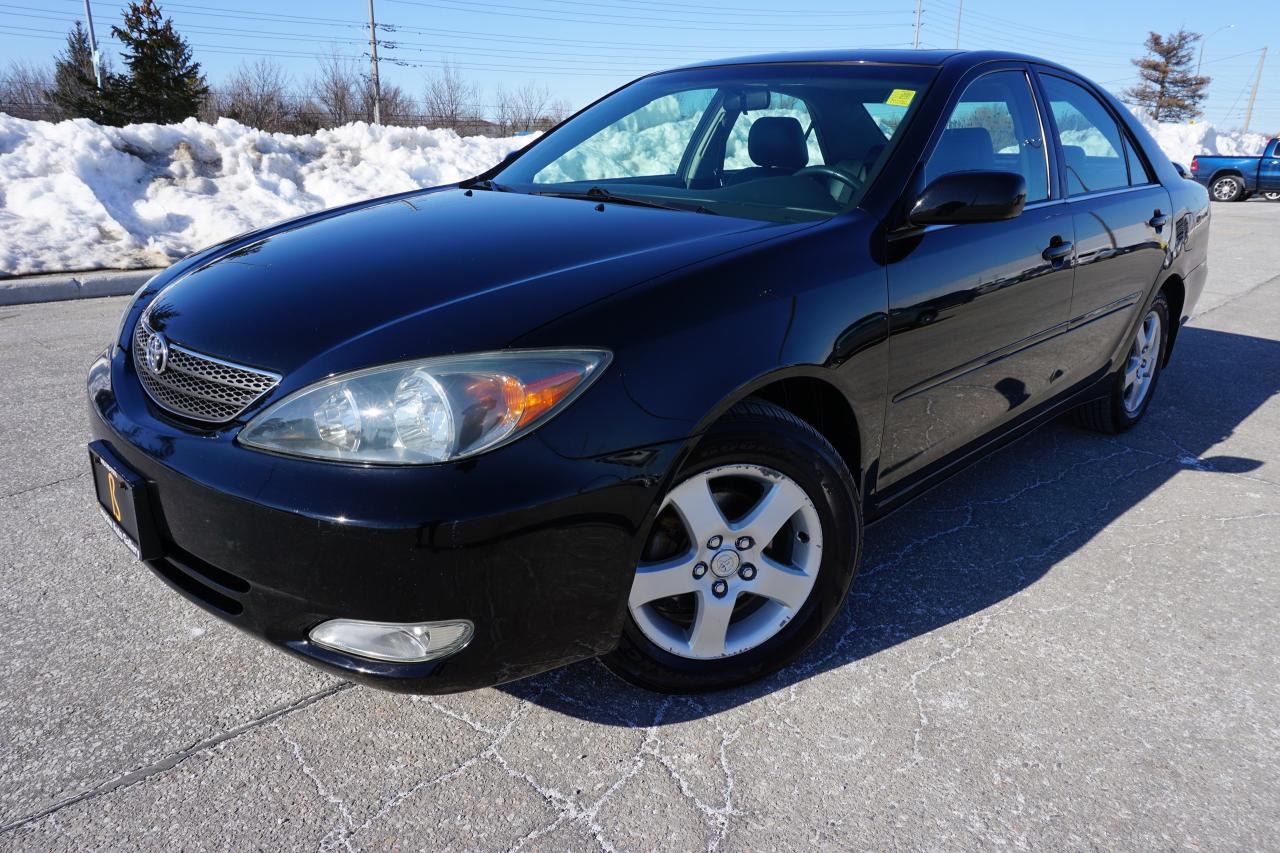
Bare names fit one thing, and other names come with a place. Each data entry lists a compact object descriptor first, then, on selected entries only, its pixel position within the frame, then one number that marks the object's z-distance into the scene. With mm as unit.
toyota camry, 1699
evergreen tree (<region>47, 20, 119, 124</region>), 25997
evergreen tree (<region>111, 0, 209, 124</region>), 26281
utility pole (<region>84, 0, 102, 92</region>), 33781
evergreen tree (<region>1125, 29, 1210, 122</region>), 54781
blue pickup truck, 20188
